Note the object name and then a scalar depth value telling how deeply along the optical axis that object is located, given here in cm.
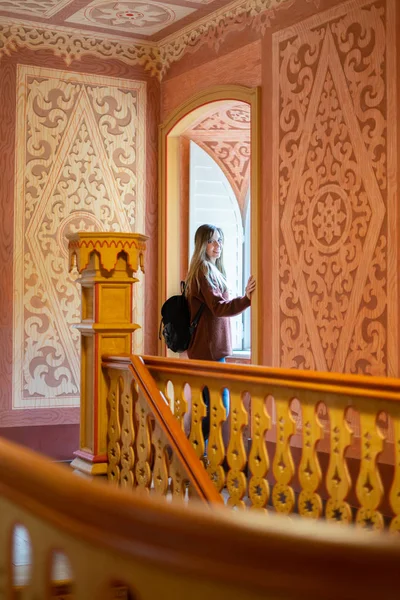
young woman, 583
